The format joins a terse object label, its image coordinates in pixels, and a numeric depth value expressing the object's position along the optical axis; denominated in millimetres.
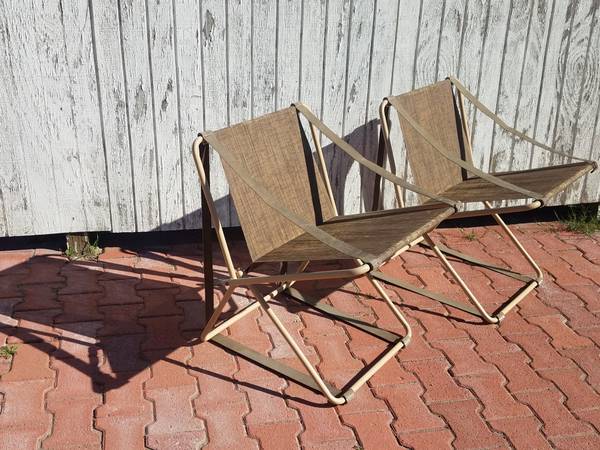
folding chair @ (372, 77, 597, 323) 3762
